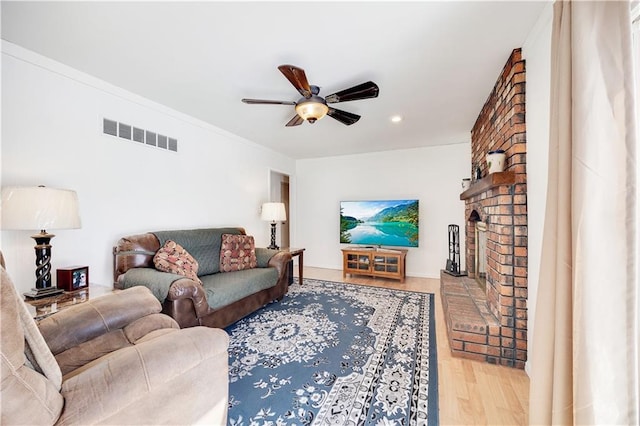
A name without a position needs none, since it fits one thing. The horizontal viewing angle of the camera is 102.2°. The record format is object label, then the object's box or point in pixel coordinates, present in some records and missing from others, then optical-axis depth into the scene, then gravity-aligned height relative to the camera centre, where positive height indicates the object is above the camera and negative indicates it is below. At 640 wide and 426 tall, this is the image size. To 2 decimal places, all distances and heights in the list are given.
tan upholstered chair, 0.70 -0.56
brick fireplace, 1.88 -0.32
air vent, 2.41 +0.81
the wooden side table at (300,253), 3.81 -0.59
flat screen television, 4.41 -0.16
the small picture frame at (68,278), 1.83 -0.46
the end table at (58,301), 1.44 -0.54
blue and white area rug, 1.49 -1.13
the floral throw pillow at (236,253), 3.09 -0.49
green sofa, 2.05 -0.63
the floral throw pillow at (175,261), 2.34 -0.44
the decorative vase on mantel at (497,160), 2.04 +0.42
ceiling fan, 1.88 +0.95
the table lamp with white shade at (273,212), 4.06 +0.02
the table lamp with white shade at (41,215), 1.51 +0.00
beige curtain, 0.86 -0.05
